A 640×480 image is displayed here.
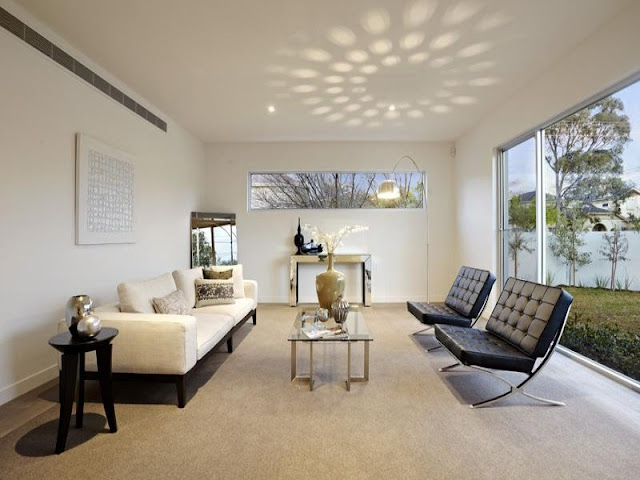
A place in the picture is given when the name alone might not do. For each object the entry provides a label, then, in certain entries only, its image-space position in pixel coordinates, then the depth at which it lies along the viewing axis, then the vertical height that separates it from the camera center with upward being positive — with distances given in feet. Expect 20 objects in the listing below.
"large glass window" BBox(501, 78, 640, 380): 9.43 +0.57
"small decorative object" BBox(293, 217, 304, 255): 20.51 -0.02
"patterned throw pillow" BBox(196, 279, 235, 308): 13.10 -1.96
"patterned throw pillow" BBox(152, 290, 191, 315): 9.97 -1.85
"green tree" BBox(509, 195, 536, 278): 13.87 +0.65
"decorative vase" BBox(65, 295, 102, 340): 6.79 -1.53
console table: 19.75 -1.49
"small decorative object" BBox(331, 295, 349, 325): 10.42 -2.10
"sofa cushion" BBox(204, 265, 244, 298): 14.38 -1.49
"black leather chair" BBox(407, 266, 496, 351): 12.39 -2.46
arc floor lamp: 21.01 +3.50
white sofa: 8.02 -2.38
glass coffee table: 9.26 -2.60
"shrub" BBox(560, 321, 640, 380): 9.36 -3.14
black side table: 6.51 -2.57
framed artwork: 10.87 +1.65
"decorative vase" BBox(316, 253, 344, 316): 12.00 -1.60
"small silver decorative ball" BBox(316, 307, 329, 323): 10.68 -2.28
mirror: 19.40 +0.11
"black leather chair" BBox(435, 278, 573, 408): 8.24 -2.54
